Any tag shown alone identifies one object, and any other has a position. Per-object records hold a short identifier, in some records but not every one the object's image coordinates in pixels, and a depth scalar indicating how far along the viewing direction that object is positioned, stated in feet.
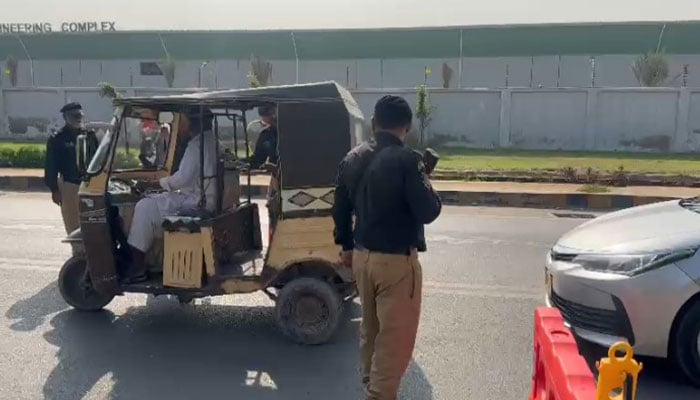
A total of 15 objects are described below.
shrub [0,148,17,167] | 55.57
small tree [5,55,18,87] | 112.16
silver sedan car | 12.83
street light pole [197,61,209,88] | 117.39
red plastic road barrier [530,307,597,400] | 7.65
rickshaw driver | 16.99
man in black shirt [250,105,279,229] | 17.94
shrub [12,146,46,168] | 54.65
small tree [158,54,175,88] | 112.88
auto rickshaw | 15.88
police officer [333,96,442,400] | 10.85
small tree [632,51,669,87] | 93.76
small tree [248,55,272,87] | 106.11
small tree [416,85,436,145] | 72.49
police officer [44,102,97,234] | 22.94
